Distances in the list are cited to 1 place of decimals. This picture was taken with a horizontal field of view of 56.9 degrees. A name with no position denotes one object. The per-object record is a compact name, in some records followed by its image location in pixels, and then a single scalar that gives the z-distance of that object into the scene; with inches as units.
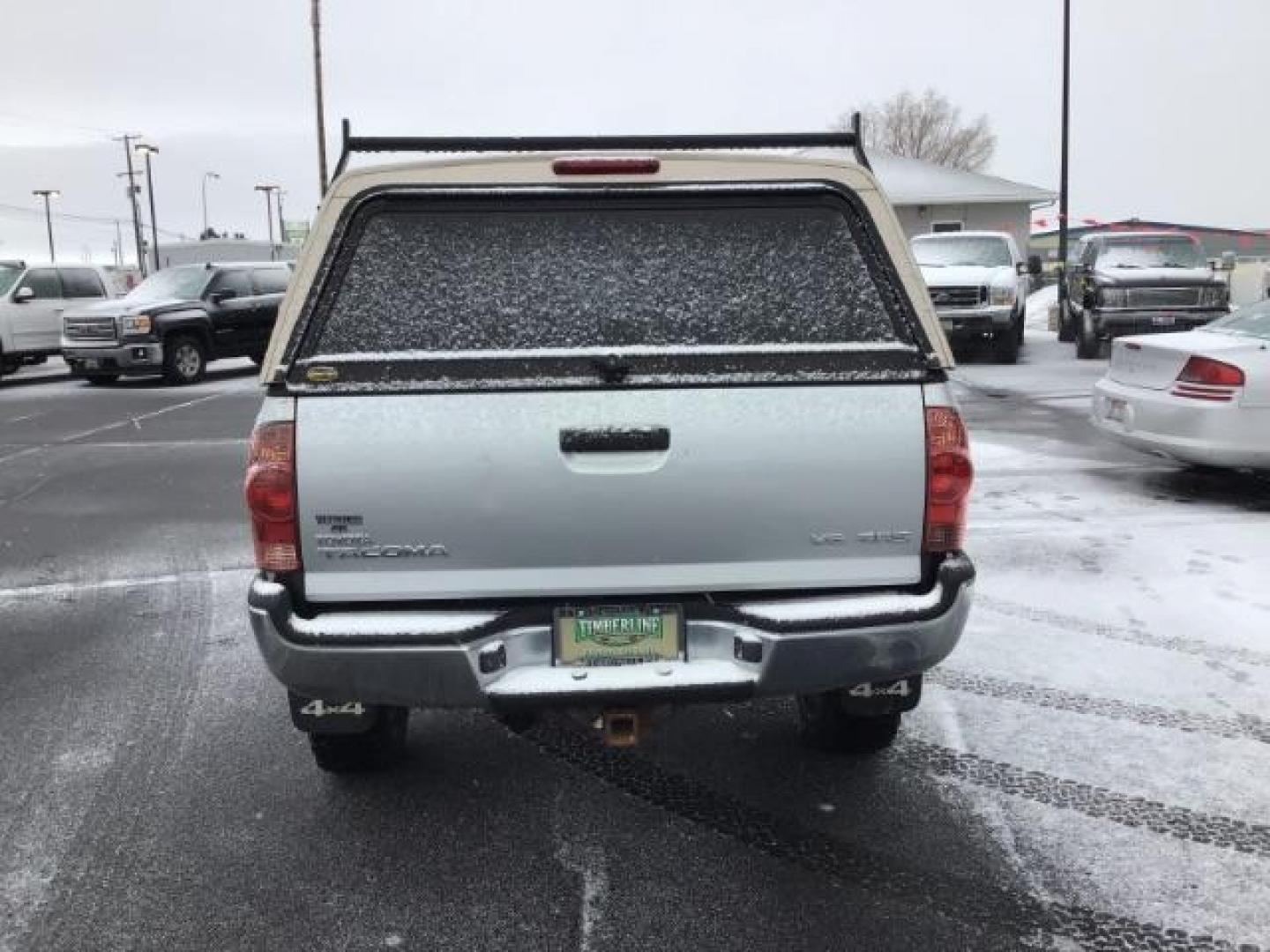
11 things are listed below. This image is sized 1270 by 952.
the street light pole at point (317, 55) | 1312.7
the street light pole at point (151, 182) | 2047.5
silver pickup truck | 122.6
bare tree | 3125.0
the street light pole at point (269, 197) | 3156.0
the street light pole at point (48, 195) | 3213.6
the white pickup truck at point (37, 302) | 808.9
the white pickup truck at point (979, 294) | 730.2
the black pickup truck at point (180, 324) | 731.4
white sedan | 310.3
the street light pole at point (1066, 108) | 1039.6
